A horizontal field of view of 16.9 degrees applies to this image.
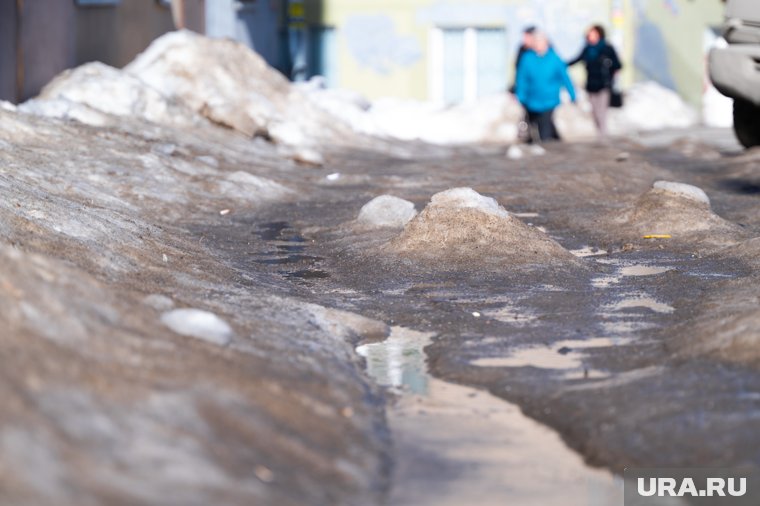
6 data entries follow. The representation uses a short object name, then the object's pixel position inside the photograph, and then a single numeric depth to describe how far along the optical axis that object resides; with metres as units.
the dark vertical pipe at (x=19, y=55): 23.49
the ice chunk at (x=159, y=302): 8.52
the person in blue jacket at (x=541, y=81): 29.56
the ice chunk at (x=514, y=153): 26.81
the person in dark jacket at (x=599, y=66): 32.81
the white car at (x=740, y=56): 16.76
